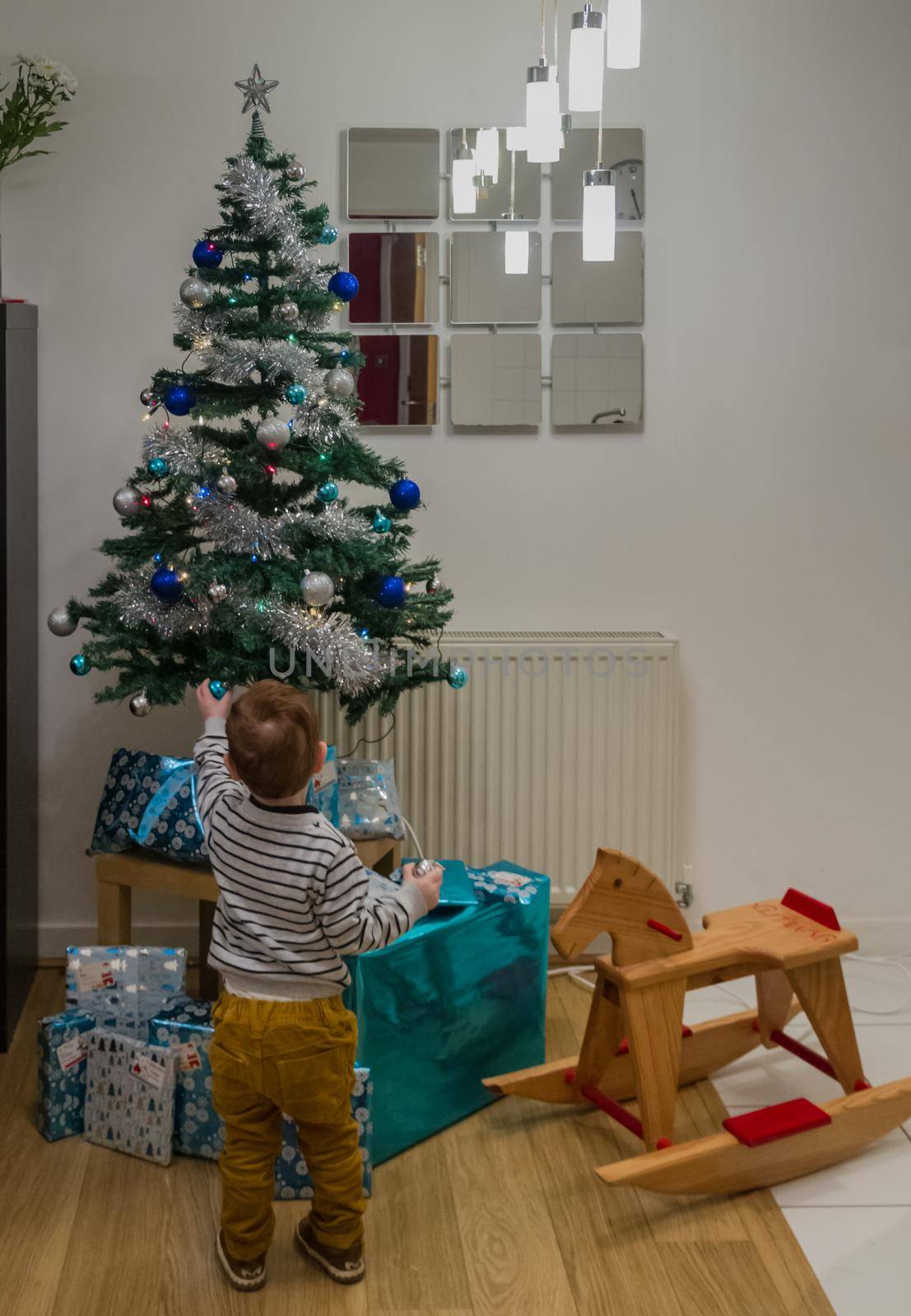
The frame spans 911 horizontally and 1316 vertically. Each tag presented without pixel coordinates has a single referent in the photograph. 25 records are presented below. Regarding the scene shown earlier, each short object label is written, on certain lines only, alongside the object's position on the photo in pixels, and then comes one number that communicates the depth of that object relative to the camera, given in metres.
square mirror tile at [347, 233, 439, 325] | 3.28
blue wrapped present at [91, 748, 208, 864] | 2.76
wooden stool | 2.76
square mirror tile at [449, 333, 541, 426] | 3.33
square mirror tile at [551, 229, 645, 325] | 3.33
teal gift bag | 2.46
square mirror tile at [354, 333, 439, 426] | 3.31
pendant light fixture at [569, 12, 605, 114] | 1.96
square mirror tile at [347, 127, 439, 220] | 3.25
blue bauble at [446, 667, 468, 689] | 2.91
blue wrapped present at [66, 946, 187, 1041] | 2.64
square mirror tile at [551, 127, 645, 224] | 3.29
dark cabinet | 2.95
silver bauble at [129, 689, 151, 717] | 2.67
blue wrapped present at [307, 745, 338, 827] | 2.72
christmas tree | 2.62
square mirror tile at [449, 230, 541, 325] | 3.30
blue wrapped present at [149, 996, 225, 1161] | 2.46
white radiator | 3.33
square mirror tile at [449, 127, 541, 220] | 3.18
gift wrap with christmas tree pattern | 2.46
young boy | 2.02
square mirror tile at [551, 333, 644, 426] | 3.35
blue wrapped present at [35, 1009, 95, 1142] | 2.54
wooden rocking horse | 2.37
